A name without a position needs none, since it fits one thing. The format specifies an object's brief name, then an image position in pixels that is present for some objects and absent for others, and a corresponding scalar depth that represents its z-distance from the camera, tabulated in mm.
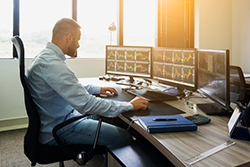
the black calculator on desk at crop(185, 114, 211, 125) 1220
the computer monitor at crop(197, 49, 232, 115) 1255
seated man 1280
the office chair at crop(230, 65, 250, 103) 1624
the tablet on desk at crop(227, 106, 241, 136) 1008
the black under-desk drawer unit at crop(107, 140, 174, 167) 1062
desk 824
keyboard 1781
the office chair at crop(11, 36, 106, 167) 1238
